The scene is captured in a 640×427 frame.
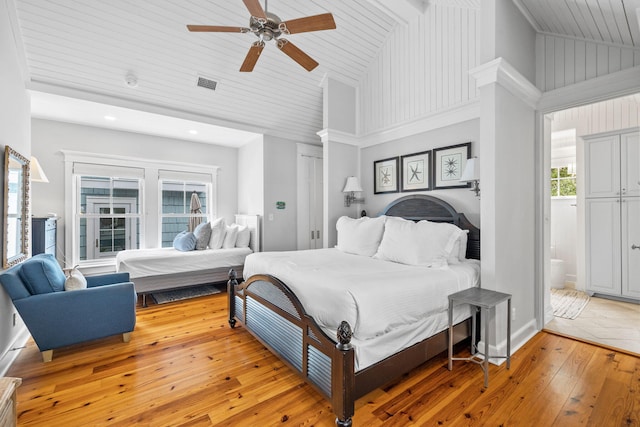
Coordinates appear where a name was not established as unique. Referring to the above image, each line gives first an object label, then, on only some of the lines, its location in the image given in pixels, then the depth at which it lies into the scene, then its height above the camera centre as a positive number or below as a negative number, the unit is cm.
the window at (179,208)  534 +13
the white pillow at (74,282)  266 -62
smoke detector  352 +165
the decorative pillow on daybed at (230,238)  494 -40
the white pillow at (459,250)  282 -36
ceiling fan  227 +155
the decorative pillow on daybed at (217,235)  486 -34
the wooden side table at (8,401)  99 -66
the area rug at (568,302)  347 -117
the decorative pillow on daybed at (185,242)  465 -44
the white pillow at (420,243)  267 -28
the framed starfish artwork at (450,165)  334 +58
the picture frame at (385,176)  408 +55
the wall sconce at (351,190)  431 +36
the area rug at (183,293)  418 -120
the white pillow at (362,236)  335 -26
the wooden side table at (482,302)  209 -65
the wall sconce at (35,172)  343 +51
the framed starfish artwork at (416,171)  370 +56
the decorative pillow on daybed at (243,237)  505 -39
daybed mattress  397 -66
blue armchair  238 -80
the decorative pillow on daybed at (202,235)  475 -33
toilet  443 -94
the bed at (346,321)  176 -76
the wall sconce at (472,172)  301 +43
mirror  239 +7
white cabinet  372 +0
